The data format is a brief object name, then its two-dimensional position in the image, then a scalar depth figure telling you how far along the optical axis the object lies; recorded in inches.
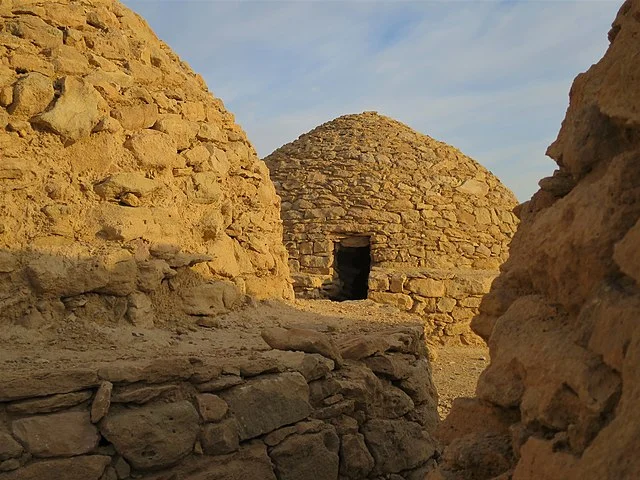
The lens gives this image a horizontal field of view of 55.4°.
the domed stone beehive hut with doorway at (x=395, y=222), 473.1
